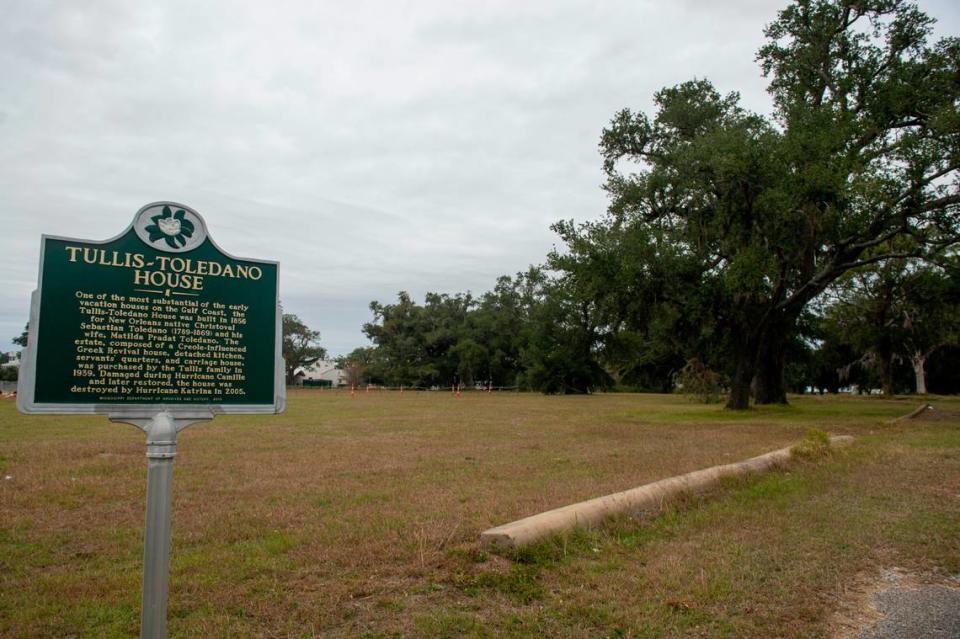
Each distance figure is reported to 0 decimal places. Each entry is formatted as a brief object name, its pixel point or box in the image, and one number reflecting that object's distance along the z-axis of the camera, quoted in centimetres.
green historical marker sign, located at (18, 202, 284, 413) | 423
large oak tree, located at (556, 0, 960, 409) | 2158
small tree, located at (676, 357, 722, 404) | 3544
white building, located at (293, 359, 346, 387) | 11452
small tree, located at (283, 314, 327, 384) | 11274
